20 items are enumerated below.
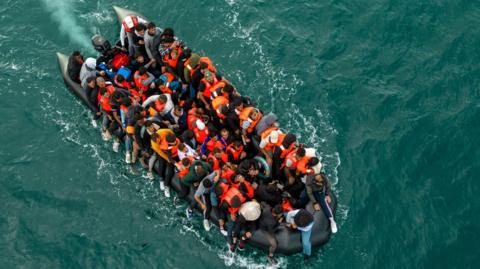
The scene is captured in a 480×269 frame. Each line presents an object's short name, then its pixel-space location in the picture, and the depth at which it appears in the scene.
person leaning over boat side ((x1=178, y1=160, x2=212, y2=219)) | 12.73
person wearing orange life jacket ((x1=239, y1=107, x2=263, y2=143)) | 13.45
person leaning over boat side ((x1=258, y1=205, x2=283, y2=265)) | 12.38
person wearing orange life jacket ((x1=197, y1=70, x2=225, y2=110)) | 14.06
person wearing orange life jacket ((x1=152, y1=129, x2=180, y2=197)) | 13.14
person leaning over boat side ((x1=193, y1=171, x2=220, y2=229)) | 12.42
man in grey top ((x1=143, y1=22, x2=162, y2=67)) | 15.16
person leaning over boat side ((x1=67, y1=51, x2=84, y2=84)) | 15.67
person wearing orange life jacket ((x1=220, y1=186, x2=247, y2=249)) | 12.07
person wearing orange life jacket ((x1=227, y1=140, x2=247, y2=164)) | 13.14
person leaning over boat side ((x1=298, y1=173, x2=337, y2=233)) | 12.29
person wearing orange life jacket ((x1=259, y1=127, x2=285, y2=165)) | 12.91
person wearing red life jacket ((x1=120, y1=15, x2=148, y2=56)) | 15.65
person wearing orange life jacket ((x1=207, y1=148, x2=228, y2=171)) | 12.98
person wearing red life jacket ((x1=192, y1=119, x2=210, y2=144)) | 13.57
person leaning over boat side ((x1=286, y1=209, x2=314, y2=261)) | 11.95
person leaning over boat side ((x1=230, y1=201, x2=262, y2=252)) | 12.09
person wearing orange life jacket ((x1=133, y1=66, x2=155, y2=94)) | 14.93
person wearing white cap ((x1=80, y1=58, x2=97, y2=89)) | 15.38
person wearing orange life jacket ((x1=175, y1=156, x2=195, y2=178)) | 12.77
